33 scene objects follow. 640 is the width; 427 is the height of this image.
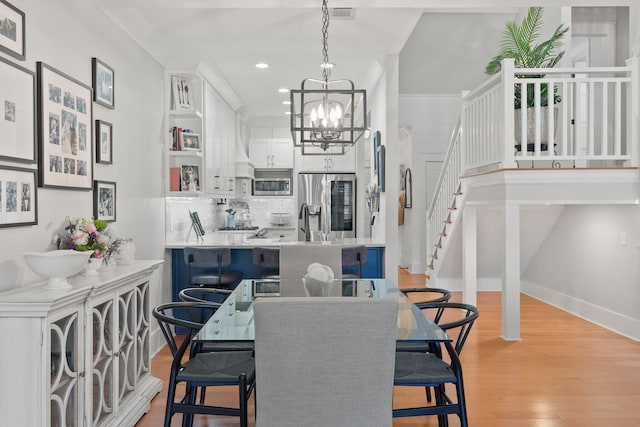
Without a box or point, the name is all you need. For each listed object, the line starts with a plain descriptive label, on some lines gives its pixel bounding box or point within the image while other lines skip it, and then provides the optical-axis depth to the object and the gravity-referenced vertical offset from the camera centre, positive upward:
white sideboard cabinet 2.05 -0.68
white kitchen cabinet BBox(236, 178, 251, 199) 8.14 +0.34
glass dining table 2.11 -0.53
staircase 4.58 +0.53
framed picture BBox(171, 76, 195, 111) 4.86 +1.13
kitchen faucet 8.40 -0.13
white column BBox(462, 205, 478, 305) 5.91 -0.51
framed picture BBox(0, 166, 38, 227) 2.29 +0.05
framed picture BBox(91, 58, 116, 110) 3.31 +0.85
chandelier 2.86 +0.52
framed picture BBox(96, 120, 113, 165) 3.36 +0.45
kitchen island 4.96 -0.51
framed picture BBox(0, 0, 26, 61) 2.30 +0.84
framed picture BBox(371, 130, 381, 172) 5.61 +0.72
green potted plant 5.75 +1.86
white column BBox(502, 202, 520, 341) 4.77 -0.66
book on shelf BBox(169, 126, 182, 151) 4.84 +0.64
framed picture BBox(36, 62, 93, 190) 2.64 +0.44
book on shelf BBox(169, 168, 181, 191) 4.84 +0.28
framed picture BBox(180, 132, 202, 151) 4.84 +0.65
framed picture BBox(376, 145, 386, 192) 5.13 +0.44
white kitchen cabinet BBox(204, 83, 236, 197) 5.46 +0.77
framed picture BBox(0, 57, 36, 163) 2.29 +0.46
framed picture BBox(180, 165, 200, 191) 4.89 +0.30
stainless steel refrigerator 8.51 +0.12
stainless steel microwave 8.50 +0.37
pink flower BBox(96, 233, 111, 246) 2.75 -0.17
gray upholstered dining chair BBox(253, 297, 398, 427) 1.63 -0.51
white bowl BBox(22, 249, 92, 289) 2.22 -0.26
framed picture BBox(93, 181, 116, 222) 3.33 +0.05
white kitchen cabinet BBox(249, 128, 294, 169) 8.56 +0.96
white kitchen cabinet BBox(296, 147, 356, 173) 8.55 +0.76
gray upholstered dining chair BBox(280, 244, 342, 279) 3.60 -0.36
